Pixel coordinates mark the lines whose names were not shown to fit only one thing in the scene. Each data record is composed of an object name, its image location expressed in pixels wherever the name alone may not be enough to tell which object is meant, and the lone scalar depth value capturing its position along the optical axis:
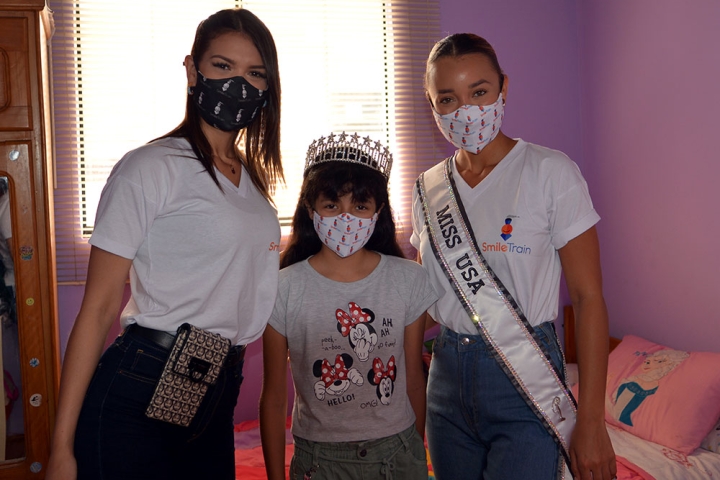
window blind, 3.34
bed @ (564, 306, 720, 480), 2.48
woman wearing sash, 1.55
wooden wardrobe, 2.45
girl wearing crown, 1.65
